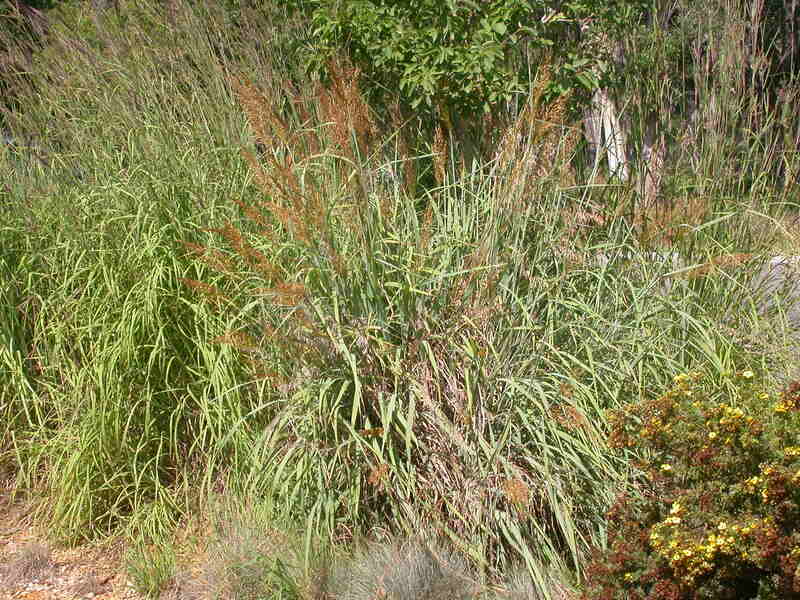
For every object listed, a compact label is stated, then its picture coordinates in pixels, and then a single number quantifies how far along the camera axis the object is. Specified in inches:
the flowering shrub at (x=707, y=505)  124.2
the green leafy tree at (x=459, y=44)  206.0
